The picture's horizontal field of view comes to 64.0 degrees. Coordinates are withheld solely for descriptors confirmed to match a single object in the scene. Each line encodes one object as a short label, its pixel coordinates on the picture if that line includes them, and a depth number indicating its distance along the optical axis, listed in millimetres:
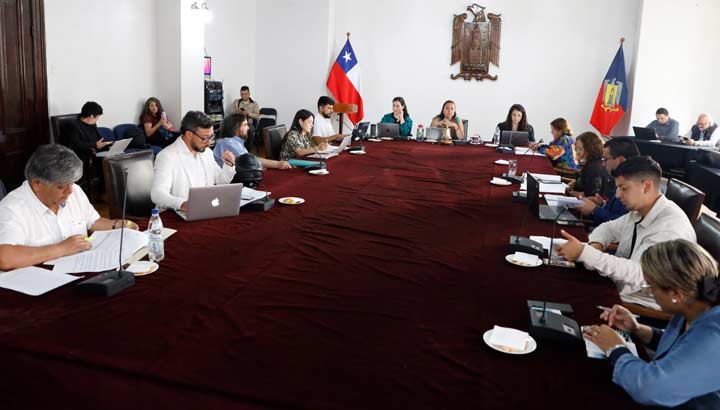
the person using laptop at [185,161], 2961
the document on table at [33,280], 1746
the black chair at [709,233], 2318
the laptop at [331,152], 4884
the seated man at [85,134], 5359
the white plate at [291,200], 3072
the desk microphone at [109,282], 1731
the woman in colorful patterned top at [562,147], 5324
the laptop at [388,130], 6707
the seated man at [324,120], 6051
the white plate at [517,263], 2180
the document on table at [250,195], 2899
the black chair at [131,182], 3016
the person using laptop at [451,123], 7082
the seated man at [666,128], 7930
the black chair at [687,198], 2855
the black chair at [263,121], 8578
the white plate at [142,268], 1930
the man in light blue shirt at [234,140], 4211
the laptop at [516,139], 6328
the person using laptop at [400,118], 7070
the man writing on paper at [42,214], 1924
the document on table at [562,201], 3365
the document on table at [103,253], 1938
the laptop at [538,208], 2971
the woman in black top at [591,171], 3912
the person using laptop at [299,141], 4953
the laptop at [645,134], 7730
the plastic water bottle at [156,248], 2072
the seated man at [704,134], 7633
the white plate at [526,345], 1499
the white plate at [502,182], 3945
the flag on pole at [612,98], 8148
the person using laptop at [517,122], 6707
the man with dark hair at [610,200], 3271
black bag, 6117
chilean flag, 8883
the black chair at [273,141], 5098
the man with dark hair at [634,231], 2076
